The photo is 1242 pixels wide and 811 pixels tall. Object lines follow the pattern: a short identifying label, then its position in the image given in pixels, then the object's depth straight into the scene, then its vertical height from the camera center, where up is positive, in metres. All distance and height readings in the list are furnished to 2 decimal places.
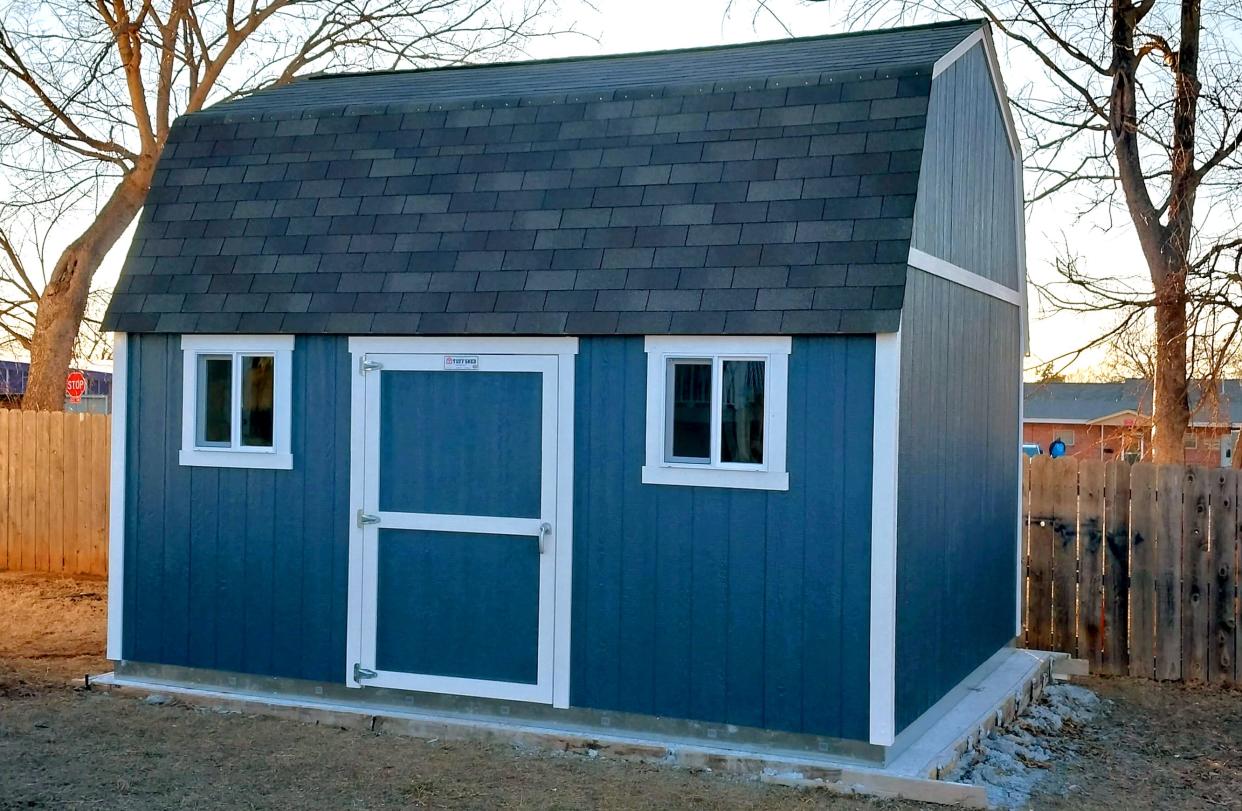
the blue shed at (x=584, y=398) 6.37 +0.15
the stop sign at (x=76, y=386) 22.09 +0.58
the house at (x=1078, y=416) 47.03 +0.57
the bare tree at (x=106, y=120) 16.16 +3.90
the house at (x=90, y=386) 35.88 +1.03
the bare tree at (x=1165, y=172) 11.70 +2.53
